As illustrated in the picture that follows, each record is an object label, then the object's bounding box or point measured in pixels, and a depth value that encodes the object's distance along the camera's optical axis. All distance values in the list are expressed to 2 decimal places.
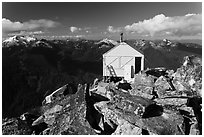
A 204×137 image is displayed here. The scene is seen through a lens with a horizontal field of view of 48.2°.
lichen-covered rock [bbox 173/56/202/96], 11.88
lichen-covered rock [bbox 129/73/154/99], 10.97
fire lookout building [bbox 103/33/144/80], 17.52
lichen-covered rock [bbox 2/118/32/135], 9.23
